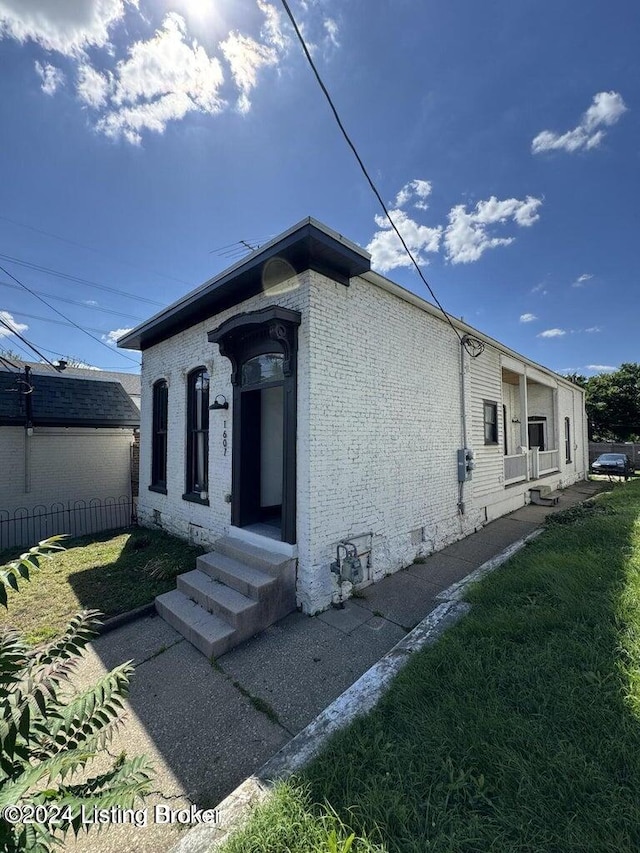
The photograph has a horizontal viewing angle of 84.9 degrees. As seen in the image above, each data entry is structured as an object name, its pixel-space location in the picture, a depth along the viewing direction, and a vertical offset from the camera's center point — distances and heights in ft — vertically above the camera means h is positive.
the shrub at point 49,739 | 4.44 -4.56
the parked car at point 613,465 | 62.18 -5.62
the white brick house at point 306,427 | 15.28 +0.58
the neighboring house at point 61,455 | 29.78 -1.46
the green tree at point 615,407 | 99.45 +7.84
